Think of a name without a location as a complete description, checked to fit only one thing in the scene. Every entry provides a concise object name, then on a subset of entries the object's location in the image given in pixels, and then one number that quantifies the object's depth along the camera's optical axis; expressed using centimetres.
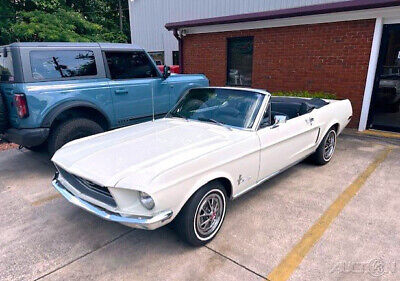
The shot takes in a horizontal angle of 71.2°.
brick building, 652
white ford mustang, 235
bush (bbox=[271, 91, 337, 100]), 709
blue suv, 421
